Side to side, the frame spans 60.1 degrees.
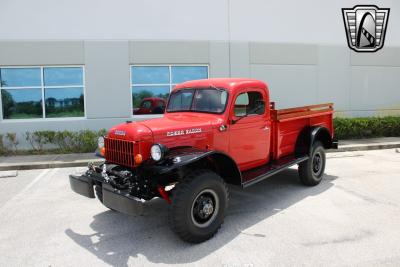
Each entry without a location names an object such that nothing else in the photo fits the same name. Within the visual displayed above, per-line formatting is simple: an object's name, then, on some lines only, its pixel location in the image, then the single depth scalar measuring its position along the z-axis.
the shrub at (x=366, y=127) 11.55
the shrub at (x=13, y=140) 10.35
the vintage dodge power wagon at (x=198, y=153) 3.98
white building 10.65
